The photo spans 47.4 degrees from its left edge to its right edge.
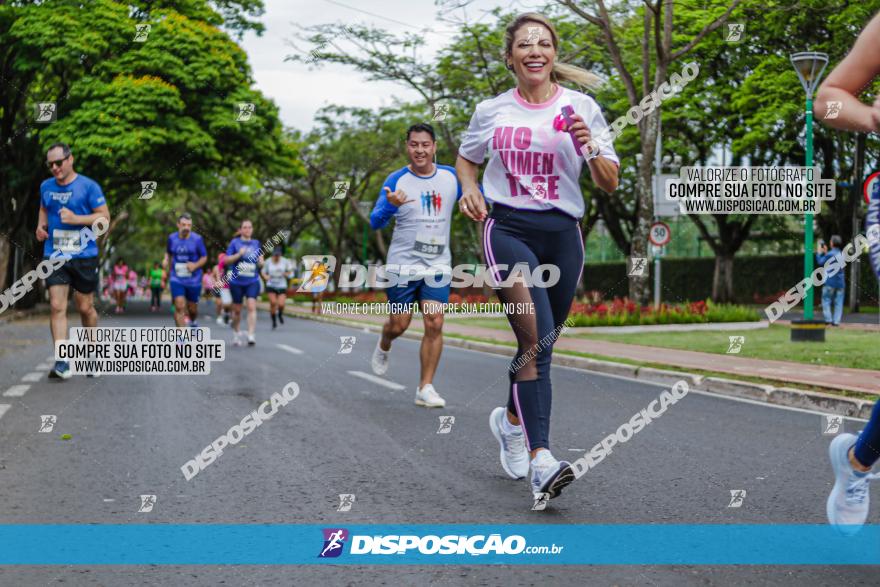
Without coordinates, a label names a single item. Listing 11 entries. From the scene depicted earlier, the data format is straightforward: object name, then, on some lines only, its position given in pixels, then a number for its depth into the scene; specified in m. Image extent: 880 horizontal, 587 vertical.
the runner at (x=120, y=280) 31.69
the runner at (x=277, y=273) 19.34
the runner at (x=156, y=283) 32.56
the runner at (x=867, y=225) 3.17
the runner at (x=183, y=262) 13.47
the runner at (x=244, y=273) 14.60
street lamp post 15.36
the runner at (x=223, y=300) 16.65
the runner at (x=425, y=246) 7.93
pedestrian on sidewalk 19.52
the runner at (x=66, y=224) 8.98
